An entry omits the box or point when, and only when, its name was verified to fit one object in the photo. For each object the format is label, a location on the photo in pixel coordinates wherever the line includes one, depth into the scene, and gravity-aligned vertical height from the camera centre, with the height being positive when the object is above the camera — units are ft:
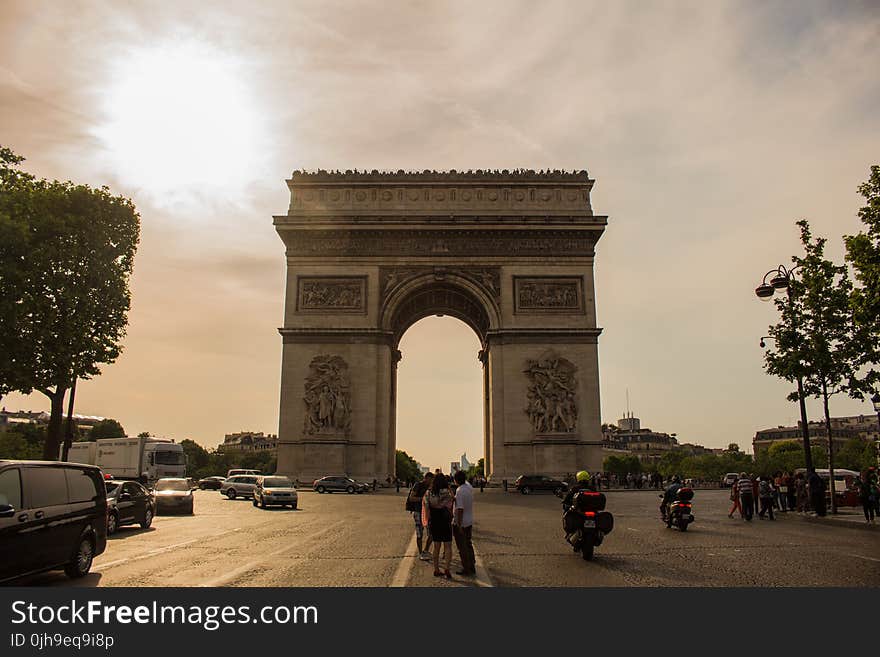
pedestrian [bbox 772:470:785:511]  88.48 -2.79
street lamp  74.59 +18.25
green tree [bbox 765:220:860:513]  76.95 +14.85
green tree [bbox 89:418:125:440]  335.06 +15.20
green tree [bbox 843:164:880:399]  55.72 +16.35
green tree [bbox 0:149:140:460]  78.28 +21.61
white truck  131.75 +0.64
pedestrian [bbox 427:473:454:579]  33.73 -2.42
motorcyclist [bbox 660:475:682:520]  59.36 -2.47
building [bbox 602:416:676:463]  524.52 +16.69
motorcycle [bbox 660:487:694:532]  55.77 -3.64
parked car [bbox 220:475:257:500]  119.24 -4.44
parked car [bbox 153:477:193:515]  78.12 -4.21
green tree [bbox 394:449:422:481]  453.29 -1.79
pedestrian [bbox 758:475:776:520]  74.95 -3.25
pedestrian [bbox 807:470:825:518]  75.82 -2.97
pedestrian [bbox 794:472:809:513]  84.38 -3.35
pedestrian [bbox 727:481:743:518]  77.04 -3.79
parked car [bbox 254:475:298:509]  85.71 -3.62
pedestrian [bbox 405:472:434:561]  44.60 -2.58
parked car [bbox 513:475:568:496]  123.54 -3.48
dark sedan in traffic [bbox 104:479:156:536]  55.42 -3.58
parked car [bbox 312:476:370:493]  124.06 -3.83
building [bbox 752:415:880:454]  464.65 +22.12
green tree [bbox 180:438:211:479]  411.34 +3.31
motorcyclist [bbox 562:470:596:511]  40.01 -1.35
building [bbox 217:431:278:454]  548.76 +14.63
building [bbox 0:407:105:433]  365.94 +29.56
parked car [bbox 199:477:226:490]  186.72 -5.61
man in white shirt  33.35 -2.96
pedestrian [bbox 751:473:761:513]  79.41 -3.51
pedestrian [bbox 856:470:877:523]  67.21 -2.82
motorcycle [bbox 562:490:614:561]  37.17 -3.14
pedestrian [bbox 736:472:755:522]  71.20 -3.40
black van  28.50 -2.51
